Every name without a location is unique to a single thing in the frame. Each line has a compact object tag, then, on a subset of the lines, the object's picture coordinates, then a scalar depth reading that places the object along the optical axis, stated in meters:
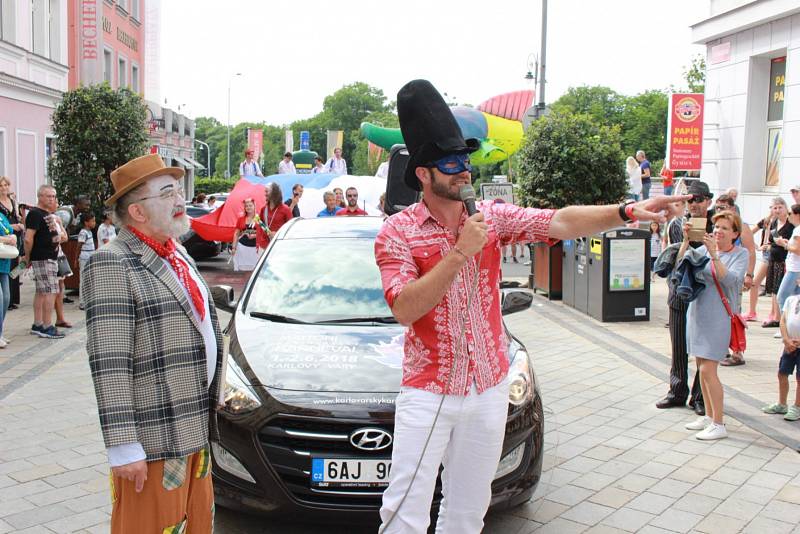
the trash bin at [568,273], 12.19
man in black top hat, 2.82
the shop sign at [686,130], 18.72
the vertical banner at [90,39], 26.48
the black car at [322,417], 3.86
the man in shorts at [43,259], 9.67
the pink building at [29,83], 19.11
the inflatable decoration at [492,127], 28.52
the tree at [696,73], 54.19
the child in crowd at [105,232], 11.71
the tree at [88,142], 14.54
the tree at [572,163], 13.36
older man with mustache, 2.67
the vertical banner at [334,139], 52.16
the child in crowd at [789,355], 6.16
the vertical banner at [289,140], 59.44
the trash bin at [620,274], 10.77
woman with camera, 5.95
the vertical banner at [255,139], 60.26
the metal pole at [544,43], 21.09
